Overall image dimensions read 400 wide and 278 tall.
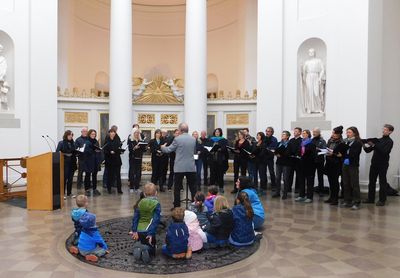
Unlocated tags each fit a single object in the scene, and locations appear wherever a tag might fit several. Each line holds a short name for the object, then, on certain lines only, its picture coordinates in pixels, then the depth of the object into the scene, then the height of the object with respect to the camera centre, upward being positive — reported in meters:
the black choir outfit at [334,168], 8.77 -0.99
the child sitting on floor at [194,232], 5.41 -1.55
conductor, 7.78 -0.66
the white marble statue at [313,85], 11.40 +1.29
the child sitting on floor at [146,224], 5.10 -1.39
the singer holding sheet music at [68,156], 9.58 -0.83
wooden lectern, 8.19 -1.28
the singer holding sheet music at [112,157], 10.08 -0.87
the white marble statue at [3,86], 11.38 +1.17
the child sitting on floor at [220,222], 5.53 -1.43
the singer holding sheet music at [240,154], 10.29 -0.80
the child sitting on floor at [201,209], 6.41 -1.50
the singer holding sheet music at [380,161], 8.77 -0.80
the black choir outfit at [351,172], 8.51 -1.03
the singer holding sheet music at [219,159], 10.82 -0.97
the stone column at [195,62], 12.79 +2.19
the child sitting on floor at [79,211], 5.22 -1.22
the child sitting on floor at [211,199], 6.44 -1.28
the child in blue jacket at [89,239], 5.15 -1.60
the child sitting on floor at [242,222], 5.57 -1.46
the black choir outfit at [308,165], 9.29 -0.96
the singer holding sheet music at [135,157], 10.45 -0.89
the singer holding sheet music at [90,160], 10.05 -0.96
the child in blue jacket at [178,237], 5.07 -1.51
